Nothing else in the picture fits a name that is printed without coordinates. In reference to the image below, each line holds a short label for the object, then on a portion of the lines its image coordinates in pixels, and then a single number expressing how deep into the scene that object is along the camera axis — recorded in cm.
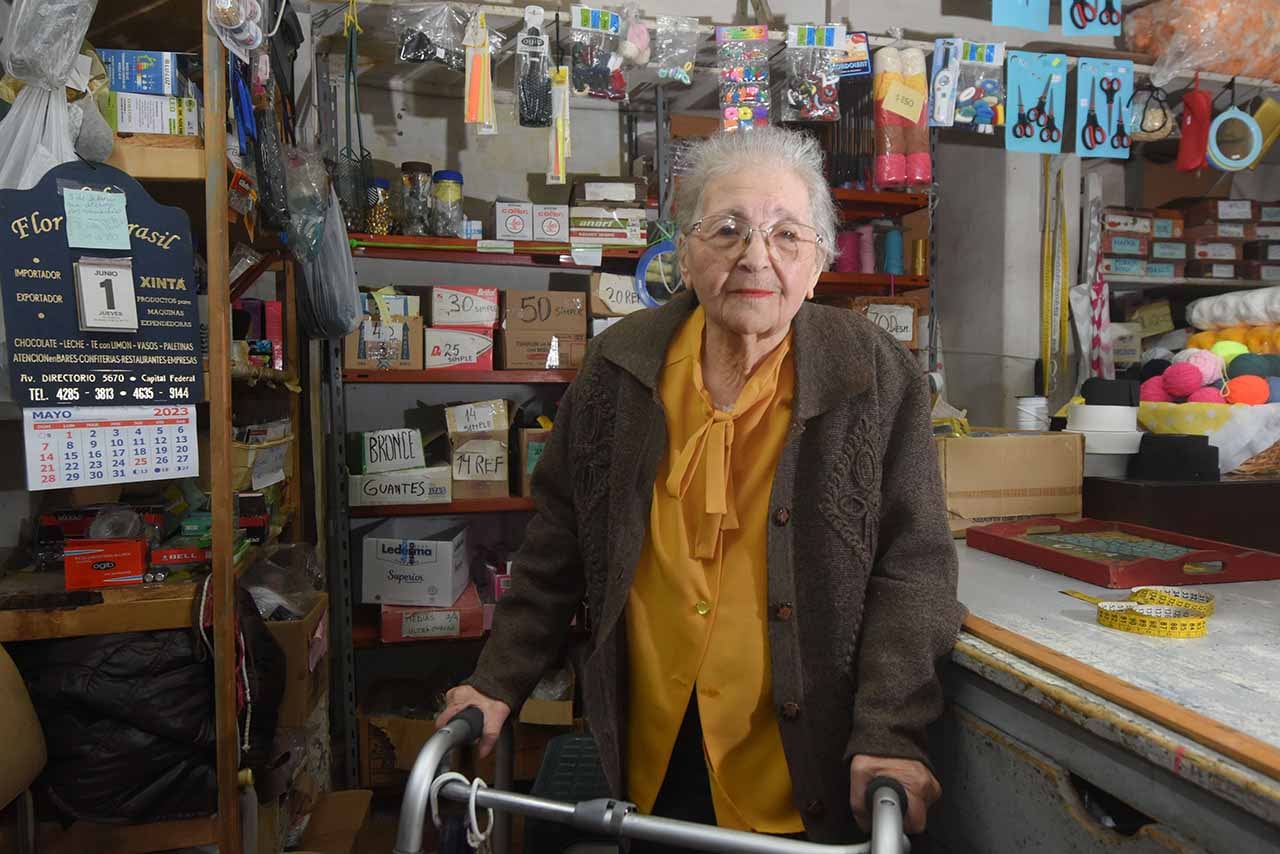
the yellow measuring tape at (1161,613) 109
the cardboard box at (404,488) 285
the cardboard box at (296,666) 203
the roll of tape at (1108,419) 192
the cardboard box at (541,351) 297
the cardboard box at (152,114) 168
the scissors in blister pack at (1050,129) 285
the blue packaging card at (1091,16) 274
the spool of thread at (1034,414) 262
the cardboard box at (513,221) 292
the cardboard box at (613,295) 303
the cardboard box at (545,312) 296
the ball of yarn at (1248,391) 203
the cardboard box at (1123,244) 370
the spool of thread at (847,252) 325
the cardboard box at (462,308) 293
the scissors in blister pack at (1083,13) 273
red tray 133
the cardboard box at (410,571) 287
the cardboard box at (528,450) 298
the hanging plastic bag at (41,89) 147
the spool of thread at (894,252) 328
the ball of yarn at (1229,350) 239
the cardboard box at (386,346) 282
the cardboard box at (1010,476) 181
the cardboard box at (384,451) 289
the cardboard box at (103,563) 172
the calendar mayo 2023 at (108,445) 154
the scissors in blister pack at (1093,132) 288
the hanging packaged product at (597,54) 267
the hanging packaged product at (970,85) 284
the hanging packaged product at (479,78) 256
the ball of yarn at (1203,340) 279
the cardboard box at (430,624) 284
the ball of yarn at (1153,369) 254
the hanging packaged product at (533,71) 262
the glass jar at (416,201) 291
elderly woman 120
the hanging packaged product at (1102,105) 288
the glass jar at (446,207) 292
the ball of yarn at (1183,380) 212
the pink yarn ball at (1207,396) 205
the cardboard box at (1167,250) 379
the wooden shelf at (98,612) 163
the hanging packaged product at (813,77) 279
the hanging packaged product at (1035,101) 284
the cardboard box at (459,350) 291
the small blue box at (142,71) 170
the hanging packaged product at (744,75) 275
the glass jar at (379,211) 285
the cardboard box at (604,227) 298
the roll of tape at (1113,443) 191
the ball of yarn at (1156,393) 215
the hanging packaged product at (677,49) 276
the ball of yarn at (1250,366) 221
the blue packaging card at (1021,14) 265
